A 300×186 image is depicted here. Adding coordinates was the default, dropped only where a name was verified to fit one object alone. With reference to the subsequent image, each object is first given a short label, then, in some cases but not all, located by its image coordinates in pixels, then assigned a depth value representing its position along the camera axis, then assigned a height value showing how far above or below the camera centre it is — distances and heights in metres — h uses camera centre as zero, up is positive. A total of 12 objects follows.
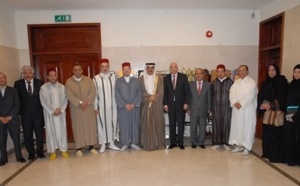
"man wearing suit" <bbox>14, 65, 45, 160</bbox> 3.92 -0.55
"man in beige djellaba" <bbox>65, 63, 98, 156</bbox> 4.07 -0.57
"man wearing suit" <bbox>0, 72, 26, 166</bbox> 3.73 -0.64
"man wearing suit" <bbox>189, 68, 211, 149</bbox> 4.30 -0.57
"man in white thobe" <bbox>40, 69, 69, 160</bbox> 3.94 -0.63
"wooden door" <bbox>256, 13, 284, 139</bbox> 4.83 +0.54
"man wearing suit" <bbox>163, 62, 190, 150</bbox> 4.30 -0.45
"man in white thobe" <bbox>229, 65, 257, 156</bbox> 3.96 -0.63
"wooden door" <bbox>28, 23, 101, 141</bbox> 5.11 +0.59
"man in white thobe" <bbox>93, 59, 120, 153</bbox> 4.27 -0.58
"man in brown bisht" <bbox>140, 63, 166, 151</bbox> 4.30 -0.72
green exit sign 4.94 +1.21
